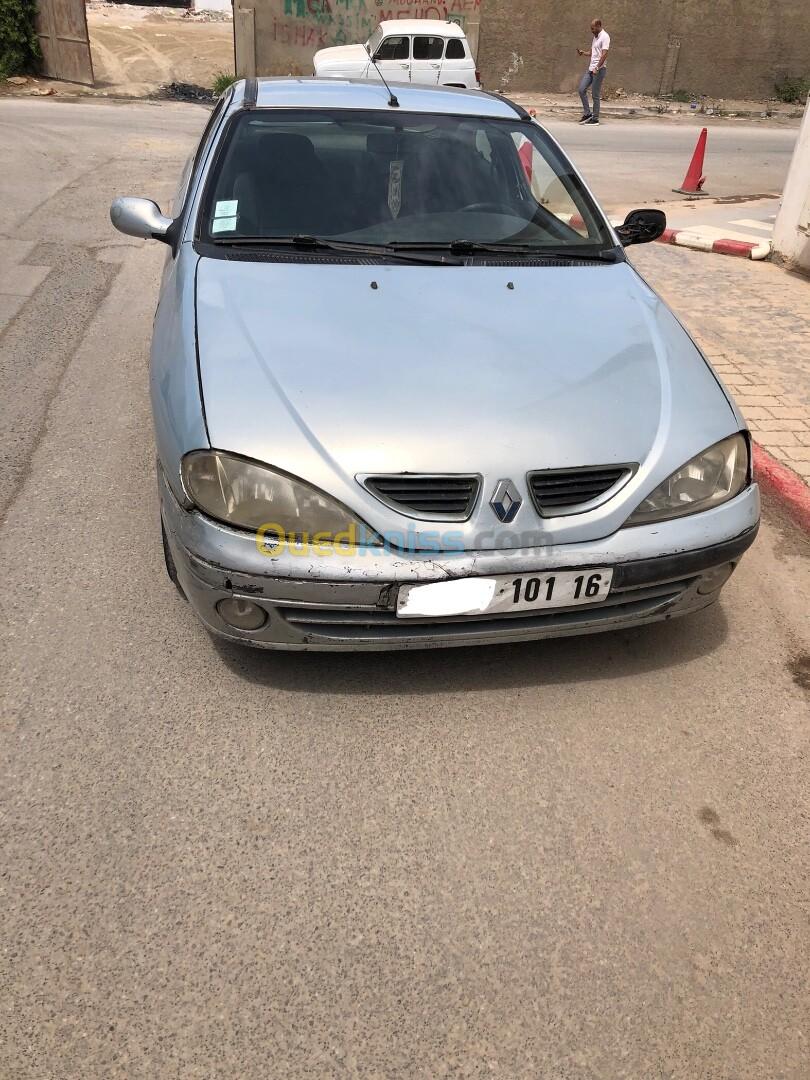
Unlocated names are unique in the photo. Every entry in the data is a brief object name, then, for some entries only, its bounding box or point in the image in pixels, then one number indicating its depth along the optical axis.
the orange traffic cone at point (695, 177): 11.94
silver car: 2.40
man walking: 18.94
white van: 15.77
